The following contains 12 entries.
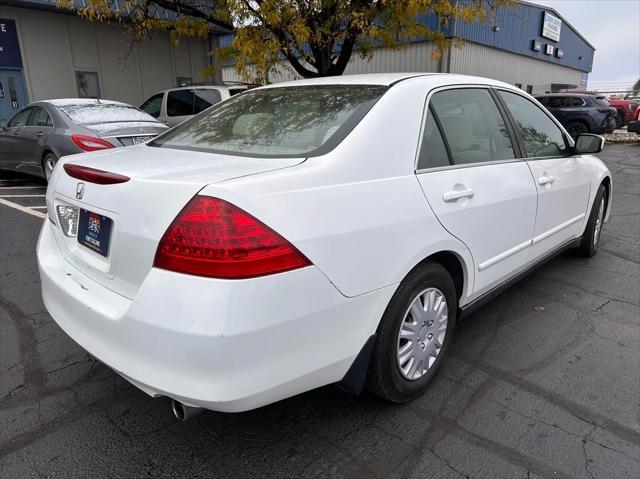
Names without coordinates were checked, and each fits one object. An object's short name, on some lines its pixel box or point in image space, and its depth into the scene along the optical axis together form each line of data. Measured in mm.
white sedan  1738
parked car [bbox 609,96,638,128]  20516
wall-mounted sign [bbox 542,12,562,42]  25156
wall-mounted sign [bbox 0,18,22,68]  12609
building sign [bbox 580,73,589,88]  35334
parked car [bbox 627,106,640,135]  13042
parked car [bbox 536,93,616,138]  16438
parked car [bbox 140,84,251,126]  9484
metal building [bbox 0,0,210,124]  12883
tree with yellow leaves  7930
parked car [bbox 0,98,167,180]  6582
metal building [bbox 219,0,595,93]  17672
